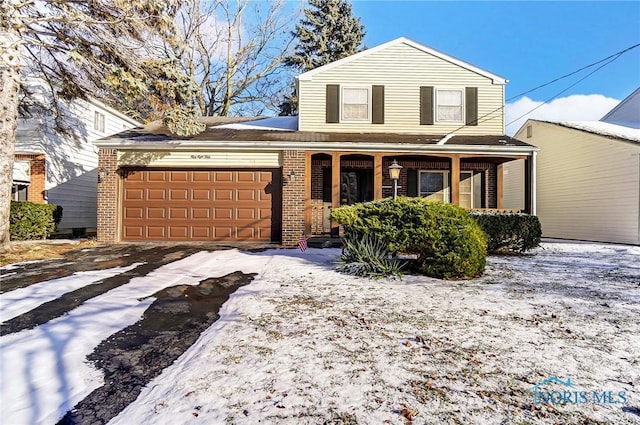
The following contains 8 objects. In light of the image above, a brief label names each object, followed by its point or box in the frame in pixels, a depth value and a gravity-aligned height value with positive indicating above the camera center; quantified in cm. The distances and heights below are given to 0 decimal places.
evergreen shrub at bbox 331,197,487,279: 553 -30
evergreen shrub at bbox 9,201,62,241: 1000 -23
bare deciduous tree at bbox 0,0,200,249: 762 +406
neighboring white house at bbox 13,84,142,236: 1141 +197
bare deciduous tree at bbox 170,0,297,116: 2039 +1041
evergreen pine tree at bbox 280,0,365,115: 2208 +1185
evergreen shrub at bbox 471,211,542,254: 812 -37
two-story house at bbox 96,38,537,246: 979 +177
